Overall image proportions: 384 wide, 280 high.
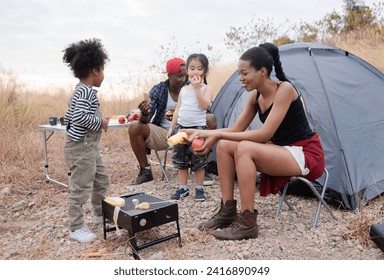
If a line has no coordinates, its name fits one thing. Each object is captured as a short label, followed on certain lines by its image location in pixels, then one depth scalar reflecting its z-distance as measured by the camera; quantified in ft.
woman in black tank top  9.45
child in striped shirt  9.77
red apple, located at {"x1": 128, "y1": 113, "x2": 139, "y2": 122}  15.66
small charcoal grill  8.73
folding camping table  14.28
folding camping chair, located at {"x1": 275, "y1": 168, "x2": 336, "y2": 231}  10.18
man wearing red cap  14.76
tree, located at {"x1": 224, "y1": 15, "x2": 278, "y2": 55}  34.83
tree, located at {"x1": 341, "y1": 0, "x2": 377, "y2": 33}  38.14
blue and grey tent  11.87
